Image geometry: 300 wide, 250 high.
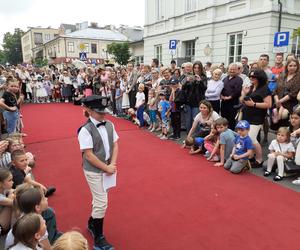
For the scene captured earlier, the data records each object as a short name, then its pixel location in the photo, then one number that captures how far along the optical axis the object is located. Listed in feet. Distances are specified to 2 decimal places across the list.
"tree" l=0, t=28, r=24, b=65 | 298.35
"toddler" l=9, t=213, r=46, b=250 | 7.15
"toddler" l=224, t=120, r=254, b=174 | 17.20
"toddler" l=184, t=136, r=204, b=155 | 21.01
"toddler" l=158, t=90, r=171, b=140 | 25.35
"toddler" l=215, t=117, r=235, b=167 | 18.44
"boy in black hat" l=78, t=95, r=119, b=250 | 9.77
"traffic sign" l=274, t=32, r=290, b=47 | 28.27
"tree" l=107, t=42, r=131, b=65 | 106.63
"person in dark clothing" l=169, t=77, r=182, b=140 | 24.69
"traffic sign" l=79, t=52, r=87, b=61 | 59.22
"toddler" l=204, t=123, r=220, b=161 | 19.56
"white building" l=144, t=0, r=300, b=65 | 47.29
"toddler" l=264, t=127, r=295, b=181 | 16.24
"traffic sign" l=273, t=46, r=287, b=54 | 28.70
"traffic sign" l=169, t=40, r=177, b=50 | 42.53
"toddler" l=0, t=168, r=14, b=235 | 10.43
